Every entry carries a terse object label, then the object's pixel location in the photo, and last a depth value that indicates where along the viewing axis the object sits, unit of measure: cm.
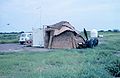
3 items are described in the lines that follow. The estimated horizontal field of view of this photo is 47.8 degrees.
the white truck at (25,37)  2407
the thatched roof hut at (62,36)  1847
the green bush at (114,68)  757
